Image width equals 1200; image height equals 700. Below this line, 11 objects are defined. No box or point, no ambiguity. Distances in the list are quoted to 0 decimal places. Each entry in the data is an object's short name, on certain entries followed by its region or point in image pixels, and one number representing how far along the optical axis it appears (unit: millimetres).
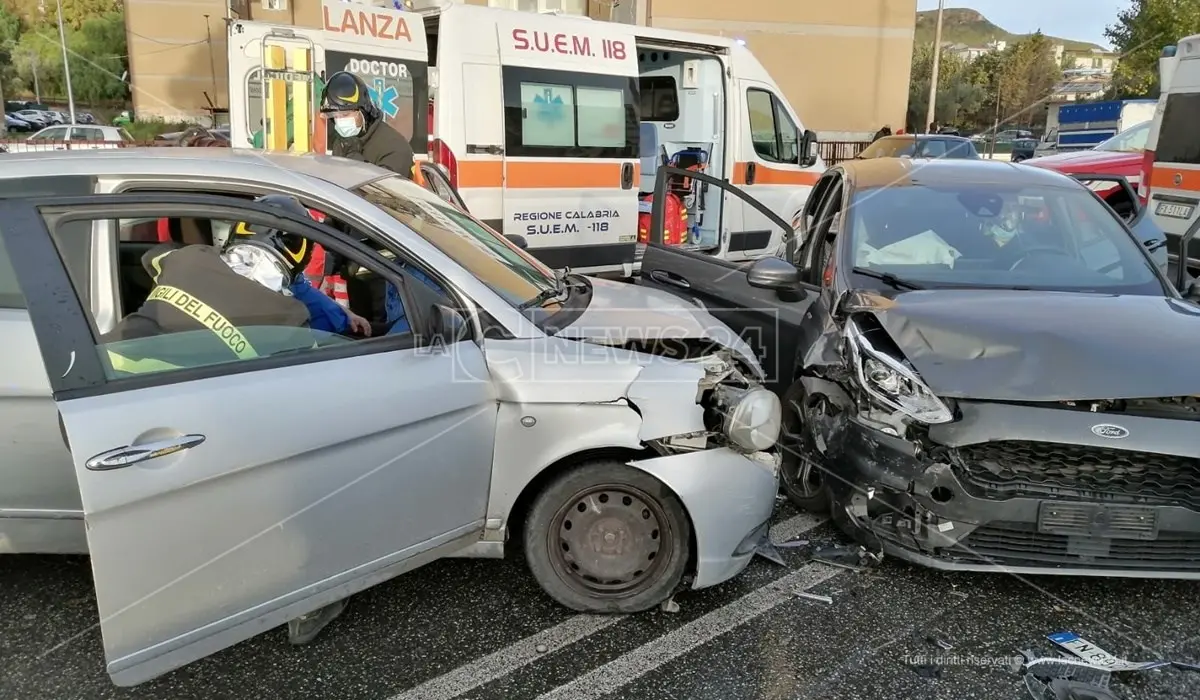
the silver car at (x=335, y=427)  2180
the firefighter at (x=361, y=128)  5477
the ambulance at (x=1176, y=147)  7961
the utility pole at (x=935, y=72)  31438
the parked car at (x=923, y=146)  16203
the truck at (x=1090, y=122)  20828
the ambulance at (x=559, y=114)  6312
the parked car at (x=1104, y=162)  10211
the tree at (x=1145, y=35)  28000
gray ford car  2838
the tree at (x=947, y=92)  52719
